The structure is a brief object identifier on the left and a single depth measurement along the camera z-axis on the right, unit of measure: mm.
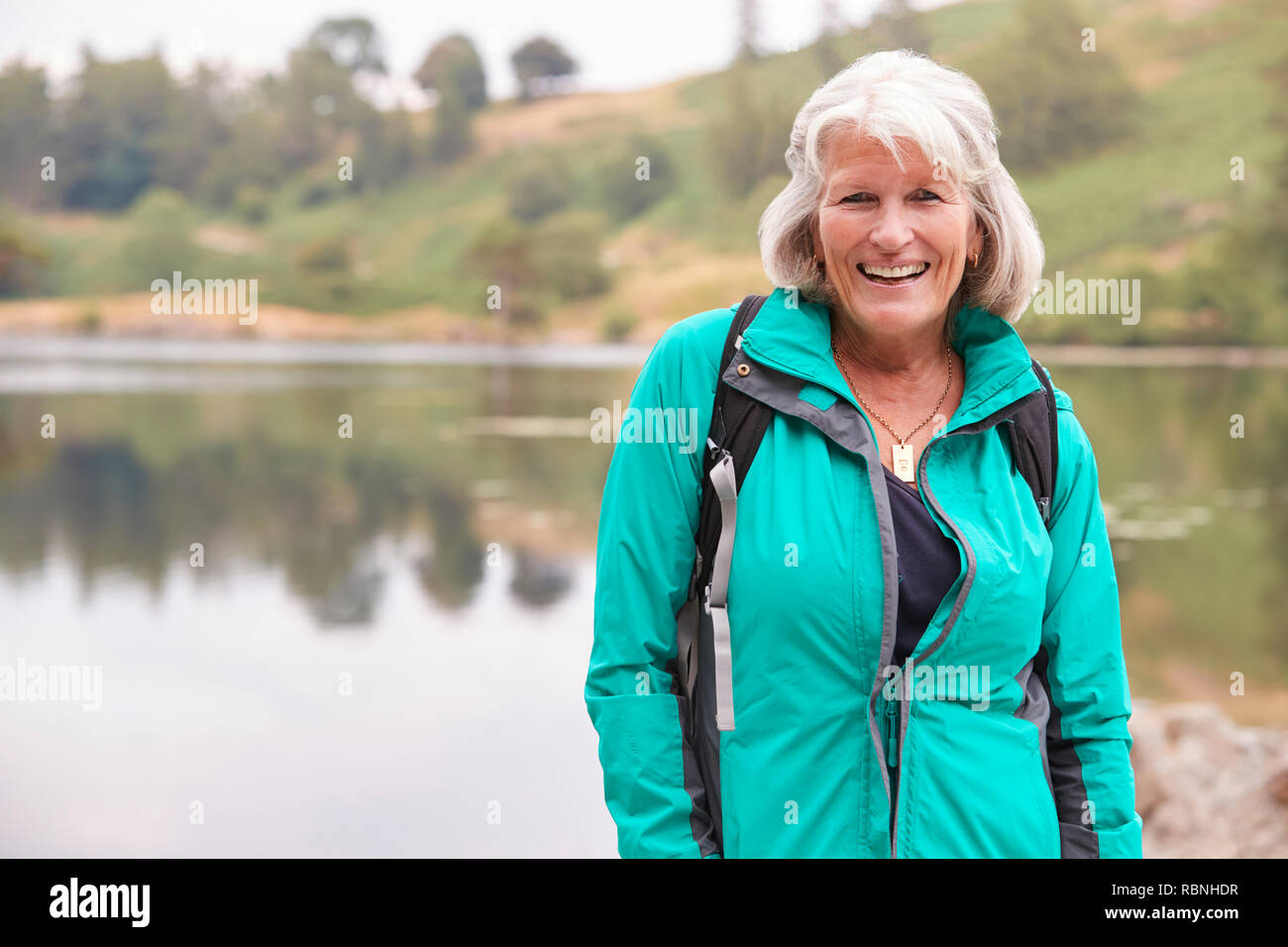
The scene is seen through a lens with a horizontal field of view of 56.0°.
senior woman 1229
